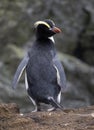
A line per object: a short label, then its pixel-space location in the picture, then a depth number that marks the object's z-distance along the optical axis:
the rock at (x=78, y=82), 22.66
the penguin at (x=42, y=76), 14.41
